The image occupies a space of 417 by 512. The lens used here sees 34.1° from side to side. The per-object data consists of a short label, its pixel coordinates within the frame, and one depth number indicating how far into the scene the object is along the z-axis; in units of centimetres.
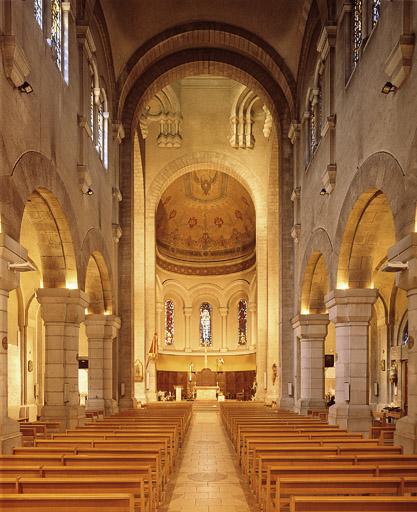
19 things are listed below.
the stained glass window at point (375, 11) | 1395
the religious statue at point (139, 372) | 3494
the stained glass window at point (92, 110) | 2090
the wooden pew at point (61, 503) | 619
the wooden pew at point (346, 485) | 701
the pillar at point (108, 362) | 2298
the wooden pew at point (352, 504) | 612
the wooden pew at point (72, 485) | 699
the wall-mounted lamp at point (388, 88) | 1204
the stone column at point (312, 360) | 2244
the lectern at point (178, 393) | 4065
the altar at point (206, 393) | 3947
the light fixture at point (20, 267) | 1120
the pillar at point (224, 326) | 4822
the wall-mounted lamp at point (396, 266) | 1112
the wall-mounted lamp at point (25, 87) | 1193
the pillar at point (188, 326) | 4822
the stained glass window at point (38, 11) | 1402
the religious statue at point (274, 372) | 3531
